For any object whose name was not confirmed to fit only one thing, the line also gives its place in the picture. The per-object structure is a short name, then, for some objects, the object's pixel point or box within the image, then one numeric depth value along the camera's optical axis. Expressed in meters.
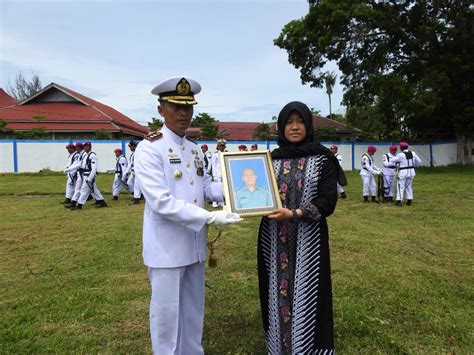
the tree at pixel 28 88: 45.83
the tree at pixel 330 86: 38.05
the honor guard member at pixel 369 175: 11.03
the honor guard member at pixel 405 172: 10.25
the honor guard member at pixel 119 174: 11.93
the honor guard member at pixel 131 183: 11.09
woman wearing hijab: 2.43
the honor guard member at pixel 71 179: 10.50
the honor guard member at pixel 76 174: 10.23
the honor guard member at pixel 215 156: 10.06
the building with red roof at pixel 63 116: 24.81
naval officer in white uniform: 2.17
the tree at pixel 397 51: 19.50
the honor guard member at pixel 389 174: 10.82
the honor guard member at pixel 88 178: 10.08
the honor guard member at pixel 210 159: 11.59
